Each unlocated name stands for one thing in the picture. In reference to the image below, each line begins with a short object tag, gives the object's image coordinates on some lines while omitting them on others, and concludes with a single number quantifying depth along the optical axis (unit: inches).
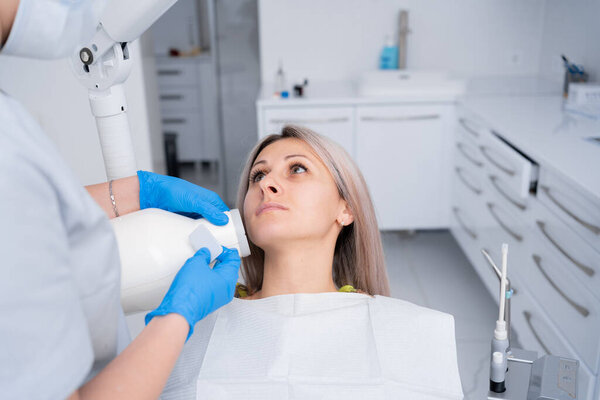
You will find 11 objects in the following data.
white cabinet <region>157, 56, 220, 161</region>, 156.6
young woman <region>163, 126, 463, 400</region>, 42.6
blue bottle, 128.9
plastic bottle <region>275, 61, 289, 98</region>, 118.2
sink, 115.6
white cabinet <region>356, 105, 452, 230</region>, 115.3
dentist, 21.1
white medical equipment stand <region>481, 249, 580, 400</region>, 33.4
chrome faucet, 127.0
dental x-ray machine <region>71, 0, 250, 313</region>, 38.0
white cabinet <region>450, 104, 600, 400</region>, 60.3
